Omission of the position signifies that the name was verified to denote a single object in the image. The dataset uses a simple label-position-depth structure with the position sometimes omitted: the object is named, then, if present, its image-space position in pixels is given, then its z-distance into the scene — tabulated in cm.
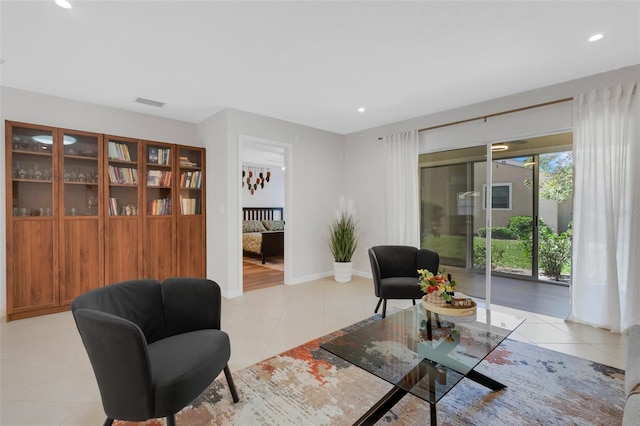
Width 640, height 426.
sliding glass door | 402
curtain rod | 319
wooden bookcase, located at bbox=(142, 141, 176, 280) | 401
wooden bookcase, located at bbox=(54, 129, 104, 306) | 344
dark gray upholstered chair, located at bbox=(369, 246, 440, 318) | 306
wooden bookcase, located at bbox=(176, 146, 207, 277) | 425
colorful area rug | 171
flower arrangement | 216
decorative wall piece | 841
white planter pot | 486
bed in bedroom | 636
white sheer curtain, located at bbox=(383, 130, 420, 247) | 439
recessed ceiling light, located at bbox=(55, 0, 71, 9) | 193
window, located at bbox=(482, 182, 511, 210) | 520
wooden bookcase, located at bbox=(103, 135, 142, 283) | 373
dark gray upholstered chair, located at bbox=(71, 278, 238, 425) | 128
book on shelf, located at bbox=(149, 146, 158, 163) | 411
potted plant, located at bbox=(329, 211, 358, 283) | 487
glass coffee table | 150
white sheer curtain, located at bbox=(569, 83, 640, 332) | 278
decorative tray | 211
